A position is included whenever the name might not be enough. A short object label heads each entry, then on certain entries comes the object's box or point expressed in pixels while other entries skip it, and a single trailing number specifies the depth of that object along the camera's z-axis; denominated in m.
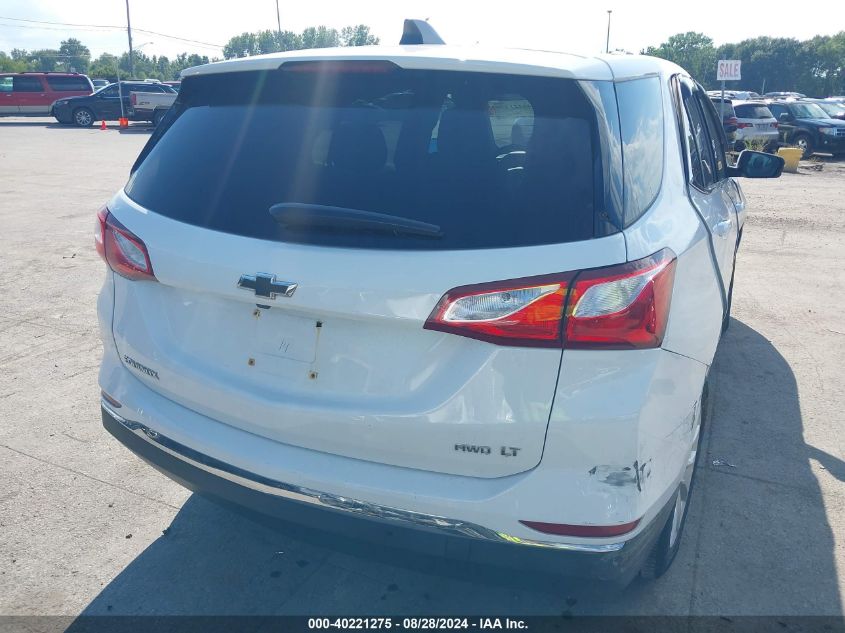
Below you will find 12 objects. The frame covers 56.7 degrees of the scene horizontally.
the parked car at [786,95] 47.75
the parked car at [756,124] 21.77
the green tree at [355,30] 56.19
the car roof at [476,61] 2.33
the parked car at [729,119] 21.67
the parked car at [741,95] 34.39
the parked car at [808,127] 22.91
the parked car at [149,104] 31.17
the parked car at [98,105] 32.66
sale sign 20.67
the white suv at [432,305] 2.12
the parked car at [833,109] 25.75
